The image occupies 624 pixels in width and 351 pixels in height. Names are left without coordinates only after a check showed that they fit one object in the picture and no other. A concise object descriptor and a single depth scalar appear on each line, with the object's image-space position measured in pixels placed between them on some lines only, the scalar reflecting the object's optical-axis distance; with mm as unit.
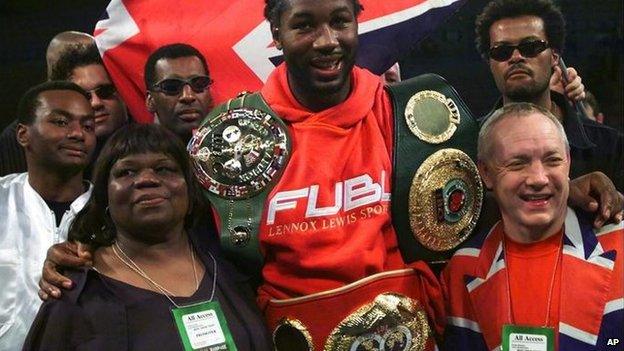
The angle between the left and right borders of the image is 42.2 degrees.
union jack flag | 2705
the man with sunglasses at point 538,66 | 2203
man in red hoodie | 1554
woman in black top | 1469
